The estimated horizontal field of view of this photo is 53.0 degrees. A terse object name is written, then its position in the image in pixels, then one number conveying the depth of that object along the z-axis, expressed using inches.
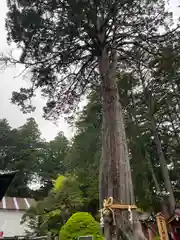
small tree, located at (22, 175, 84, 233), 361.9
